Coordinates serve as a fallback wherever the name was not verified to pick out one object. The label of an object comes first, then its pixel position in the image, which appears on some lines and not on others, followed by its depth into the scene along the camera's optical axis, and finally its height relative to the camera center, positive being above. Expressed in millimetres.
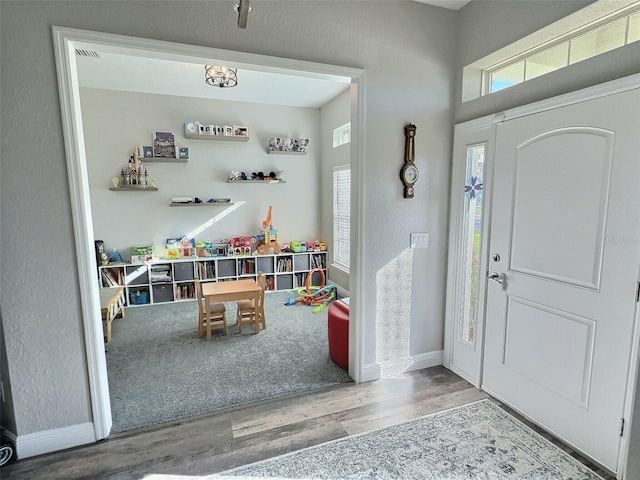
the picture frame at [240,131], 5098 +1088
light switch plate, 2701 -349
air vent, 3338 +1545
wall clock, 2541 +270
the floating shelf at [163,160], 4771 +610
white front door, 1688 -414
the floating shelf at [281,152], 5369 +791
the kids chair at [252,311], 3738 -1303
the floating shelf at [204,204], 4980 -60
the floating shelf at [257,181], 5242 +307
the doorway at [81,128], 1782 +432
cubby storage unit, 4691 -1123
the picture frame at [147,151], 4746 +722
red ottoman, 2838 -1203
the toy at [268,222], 5388 -369
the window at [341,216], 5039 -271
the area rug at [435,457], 1770 -1500
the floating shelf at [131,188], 4668 +188
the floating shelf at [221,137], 4930 +973
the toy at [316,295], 4805 -1485
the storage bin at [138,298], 4707 -1407
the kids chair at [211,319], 3541 -1322
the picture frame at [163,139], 4797 +914
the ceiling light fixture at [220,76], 3494 +1357
